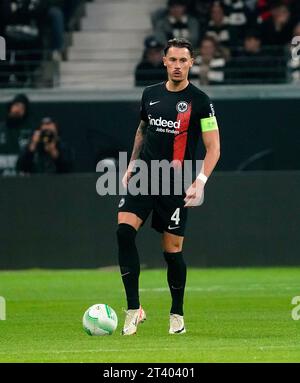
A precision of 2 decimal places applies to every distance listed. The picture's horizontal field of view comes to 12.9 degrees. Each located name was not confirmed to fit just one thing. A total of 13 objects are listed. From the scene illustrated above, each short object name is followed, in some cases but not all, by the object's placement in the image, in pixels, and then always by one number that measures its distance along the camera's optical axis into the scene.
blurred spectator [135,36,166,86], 22.47
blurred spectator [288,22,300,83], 22.02
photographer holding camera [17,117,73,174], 20.81
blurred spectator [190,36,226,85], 22.28
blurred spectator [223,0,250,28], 23.75
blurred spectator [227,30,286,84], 22.16
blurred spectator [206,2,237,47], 23.38
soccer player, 11.27
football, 11.10
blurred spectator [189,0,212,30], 24.03
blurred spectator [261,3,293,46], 22.83
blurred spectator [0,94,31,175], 21.53
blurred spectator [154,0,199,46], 23.88
